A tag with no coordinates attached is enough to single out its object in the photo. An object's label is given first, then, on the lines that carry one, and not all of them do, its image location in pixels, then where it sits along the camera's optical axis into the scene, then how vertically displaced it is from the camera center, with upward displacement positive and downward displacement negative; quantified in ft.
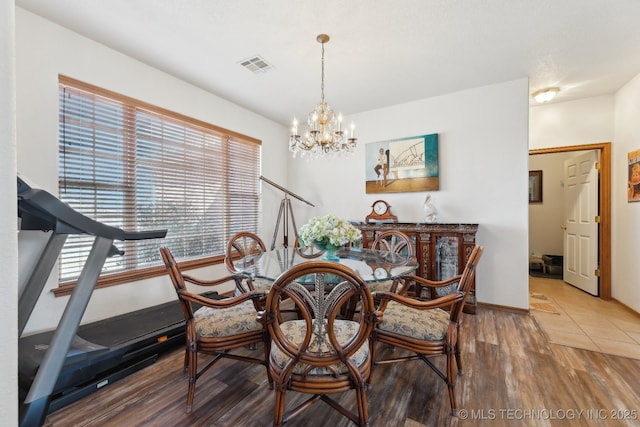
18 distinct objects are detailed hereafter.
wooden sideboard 10.13 -1.25
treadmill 3.26 -2.17
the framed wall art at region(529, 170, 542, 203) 17.08 +1.86
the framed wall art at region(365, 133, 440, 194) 11.73 +2.30
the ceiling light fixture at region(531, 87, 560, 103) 10.78 +5.01
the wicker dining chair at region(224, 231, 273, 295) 7.04 -1.41
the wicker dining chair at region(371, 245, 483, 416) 5.02 -2.29
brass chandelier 7.97 +2.40
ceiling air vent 8.86 +5.10
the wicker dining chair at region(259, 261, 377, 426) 3.86 -2.17
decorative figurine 11.32 +0.17
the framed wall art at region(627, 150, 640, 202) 9.59 +1.43
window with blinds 7.54 +1.29
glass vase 6.79 -0.90
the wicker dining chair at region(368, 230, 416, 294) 7.43 -1.22
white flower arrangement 6.57 -0.45
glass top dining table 5.88 -1.29
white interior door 12.03 -0.28
